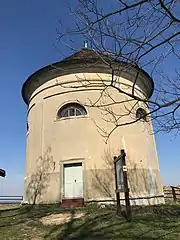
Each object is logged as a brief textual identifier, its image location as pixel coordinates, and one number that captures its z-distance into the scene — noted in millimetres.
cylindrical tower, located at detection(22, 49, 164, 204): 13492
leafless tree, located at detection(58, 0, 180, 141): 4461
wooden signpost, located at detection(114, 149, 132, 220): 8834
